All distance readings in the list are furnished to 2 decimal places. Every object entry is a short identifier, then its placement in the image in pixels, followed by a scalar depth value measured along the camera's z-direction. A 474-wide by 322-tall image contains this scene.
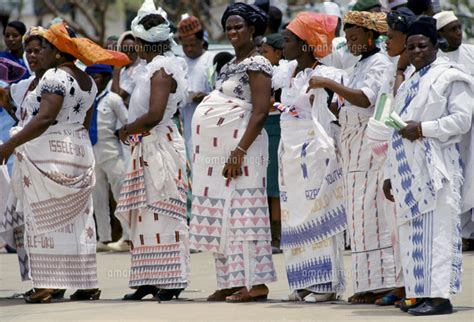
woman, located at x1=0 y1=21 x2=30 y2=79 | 25.92
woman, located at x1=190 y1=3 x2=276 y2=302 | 17.53
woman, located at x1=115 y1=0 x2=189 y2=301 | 18.25
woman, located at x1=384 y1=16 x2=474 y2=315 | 14.96
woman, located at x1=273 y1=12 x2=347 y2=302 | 17.03
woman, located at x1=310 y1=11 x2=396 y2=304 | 16.64
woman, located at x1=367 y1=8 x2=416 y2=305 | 15.79
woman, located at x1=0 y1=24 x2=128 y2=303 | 18.03
